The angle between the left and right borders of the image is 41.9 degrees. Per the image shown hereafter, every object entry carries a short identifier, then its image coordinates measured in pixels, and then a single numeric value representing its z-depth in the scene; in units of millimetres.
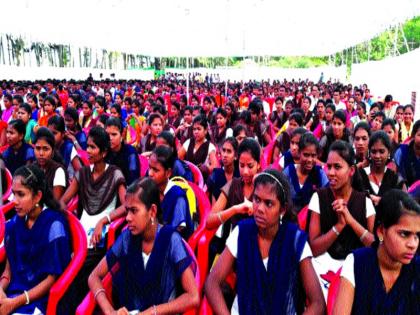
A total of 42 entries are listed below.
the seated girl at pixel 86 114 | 9866
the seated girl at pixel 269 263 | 2715
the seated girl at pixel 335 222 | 3273
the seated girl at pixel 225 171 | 4789
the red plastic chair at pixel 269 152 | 6789
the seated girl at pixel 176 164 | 4898
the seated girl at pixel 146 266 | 2879
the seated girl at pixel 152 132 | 7141
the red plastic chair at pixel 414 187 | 3960
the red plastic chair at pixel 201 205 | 4016
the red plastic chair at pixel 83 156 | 5718
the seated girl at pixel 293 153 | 5016
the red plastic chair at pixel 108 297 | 2923
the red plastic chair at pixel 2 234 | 3490
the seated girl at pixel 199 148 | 6348
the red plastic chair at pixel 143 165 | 5523
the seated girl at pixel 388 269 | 2301
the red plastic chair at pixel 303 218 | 3647
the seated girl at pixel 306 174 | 4301
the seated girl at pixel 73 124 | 7148
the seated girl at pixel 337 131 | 6750
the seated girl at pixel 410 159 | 5035
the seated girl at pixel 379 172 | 4191
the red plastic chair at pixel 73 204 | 4446
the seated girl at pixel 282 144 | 6870
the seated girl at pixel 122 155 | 5375
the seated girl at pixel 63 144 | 5520
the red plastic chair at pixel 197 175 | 5349
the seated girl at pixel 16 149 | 5566
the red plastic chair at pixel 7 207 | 4480
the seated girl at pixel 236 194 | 3688
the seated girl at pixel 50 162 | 4488
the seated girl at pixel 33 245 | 3162
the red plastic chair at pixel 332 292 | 2658
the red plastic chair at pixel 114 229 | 3900
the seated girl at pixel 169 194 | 3872
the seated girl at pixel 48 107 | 8773
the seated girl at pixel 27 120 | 7893
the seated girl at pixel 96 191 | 4160
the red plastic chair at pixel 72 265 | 3113
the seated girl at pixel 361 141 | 5457
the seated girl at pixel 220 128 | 7895
